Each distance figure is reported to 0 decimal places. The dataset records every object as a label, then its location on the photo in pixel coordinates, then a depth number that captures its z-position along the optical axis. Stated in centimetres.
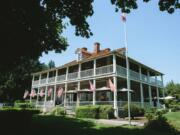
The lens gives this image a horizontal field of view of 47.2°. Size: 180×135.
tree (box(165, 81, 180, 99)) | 5772
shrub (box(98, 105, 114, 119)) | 2108
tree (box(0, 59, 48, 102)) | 5139
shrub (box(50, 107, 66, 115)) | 2528
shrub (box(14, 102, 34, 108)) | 3535
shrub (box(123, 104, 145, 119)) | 2228
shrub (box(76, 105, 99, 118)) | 2161
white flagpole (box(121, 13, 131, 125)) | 1883
